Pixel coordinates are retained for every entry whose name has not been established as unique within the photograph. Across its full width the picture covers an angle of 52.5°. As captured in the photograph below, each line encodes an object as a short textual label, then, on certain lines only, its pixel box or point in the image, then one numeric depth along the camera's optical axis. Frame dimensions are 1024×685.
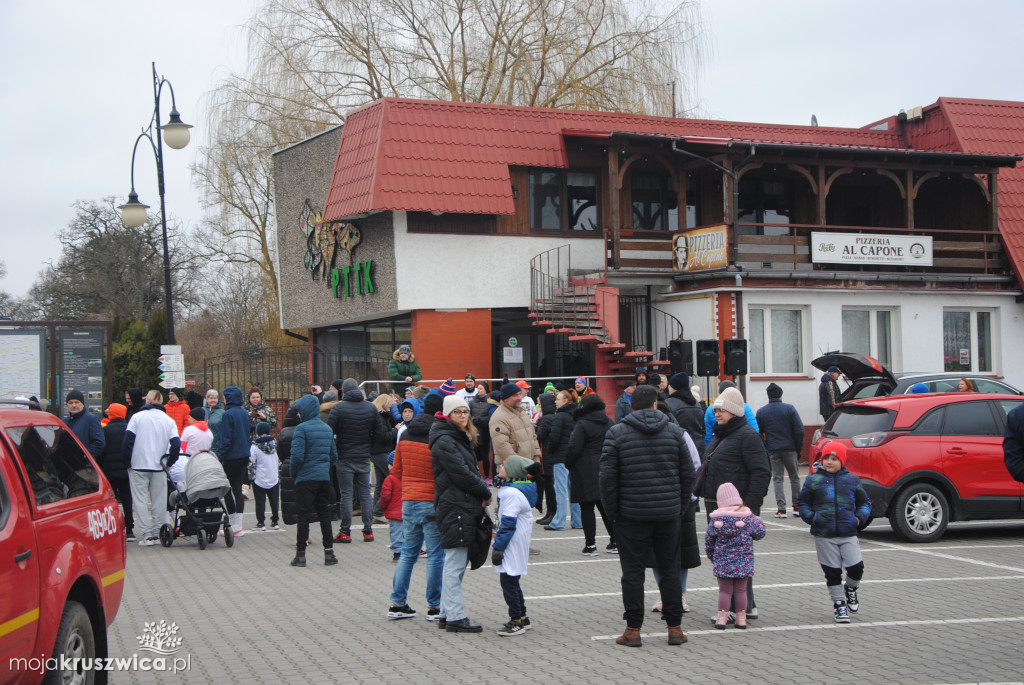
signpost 19.94
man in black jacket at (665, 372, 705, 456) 13.75
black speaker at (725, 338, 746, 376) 20.02
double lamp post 19.61
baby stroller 13.05
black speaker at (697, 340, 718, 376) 19.92
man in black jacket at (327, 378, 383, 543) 12.77
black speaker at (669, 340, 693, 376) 20.75
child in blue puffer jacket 8.35
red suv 12.38
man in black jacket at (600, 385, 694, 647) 7.55
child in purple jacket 8.02
